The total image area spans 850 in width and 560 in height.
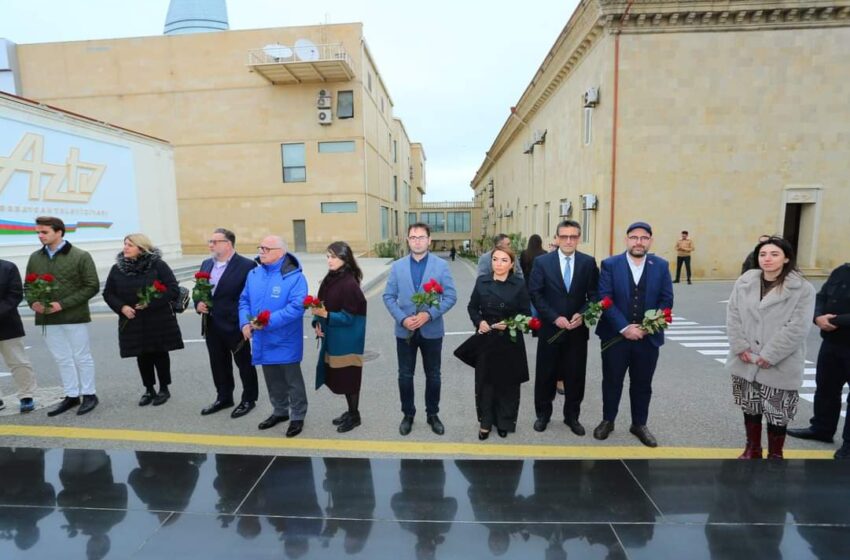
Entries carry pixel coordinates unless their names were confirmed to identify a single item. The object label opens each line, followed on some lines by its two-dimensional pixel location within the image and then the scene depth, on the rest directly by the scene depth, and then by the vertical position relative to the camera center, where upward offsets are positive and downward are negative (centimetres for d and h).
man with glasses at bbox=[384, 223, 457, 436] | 436 -77
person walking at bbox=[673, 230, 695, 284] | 1474 -68
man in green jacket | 474 -71
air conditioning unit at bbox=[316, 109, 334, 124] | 2723 +695
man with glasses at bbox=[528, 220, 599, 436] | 444 -77
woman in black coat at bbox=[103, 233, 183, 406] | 498 -74
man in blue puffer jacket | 431 -76
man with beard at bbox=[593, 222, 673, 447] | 416 -82
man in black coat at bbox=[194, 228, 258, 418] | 484 -92
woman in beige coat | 342 -84
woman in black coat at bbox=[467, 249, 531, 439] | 429 -111
